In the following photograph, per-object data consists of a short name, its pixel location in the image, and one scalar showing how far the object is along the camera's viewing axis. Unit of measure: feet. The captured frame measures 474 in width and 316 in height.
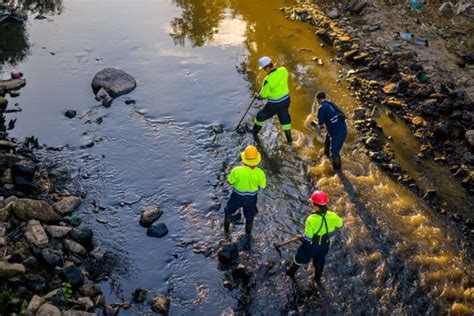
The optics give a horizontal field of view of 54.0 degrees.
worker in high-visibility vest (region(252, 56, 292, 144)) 34.88
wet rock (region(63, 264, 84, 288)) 25.18
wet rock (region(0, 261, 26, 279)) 23.34
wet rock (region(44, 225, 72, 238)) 28.02
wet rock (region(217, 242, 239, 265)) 27.78
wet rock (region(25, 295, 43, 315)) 22.28
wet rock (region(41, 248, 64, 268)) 25.61
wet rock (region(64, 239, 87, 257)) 27.50
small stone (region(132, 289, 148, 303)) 25.67
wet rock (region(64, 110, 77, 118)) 40.29
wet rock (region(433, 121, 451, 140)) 37.55
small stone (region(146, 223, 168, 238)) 29.68
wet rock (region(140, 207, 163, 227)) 30.37
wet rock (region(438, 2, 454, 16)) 51.72
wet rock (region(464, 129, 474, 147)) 36.73
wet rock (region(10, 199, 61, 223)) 28.19
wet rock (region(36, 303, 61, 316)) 22.30
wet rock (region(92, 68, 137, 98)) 43.27
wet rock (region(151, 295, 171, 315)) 24.94
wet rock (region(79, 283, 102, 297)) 25.14
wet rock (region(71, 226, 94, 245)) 28.19
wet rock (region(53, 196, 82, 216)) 30.42
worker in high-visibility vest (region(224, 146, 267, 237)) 26.55
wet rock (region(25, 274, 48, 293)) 24.15
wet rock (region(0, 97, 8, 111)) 40.76
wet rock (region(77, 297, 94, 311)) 24.18
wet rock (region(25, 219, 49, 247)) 26.66
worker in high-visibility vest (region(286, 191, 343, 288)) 23.98
